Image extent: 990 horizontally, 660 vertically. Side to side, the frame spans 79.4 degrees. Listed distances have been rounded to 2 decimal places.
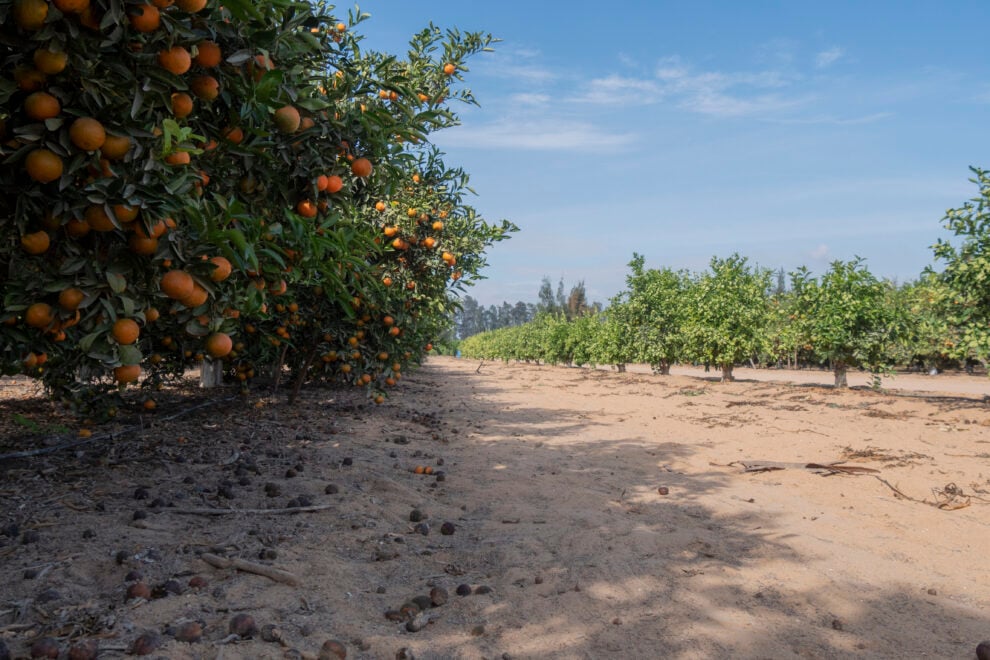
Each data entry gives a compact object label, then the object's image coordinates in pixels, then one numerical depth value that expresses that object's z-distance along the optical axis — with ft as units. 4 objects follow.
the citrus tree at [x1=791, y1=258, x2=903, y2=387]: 53.31
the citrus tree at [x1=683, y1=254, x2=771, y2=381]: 67.31
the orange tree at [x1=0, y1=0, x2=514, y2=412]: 6.73
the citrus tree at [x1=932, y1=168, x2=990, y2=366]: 38.04
